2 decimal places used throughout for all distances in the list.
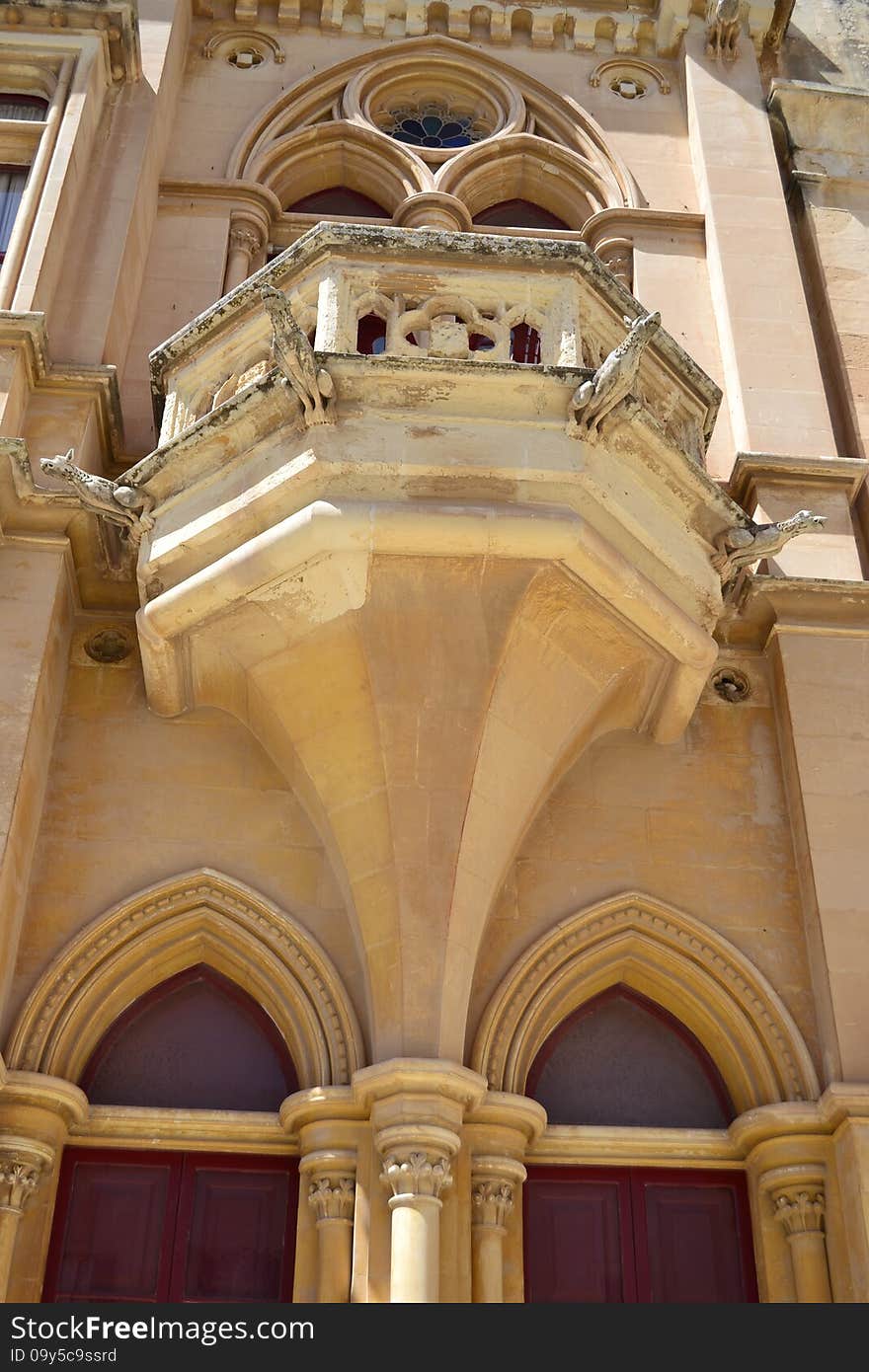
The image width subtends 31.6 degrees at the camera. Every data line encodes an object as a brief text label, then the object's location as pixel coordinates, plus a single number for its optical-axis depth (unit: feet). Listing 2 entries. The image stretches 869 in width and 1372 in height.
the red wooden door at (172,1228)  25.41
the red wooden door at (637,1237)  25.98
